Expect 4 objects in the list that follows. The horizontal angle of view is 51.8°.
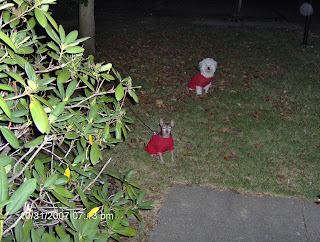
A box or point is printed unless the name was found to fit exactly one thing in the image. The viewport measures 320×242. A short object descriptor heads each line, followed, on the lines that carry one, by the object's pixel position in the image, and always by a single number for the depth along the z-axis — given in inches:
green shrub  63.4
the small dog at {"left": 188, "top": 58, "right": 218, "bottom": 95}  259.1
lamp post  390.9
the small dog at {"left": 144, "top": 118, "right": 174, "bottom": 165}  179.5
